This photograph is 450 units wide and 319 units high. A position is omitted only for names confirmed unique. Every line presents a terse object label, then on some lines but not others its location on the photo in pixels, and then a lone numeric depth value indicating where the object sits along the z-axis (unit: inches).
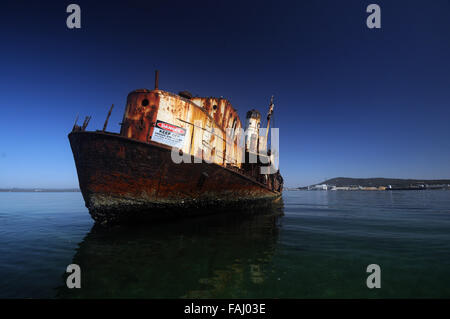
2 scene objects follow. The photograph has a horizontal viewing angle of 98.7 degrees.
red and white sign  300.2
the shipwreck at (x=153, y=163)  271.3
